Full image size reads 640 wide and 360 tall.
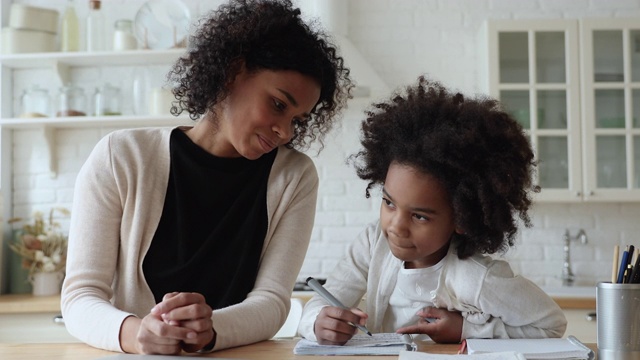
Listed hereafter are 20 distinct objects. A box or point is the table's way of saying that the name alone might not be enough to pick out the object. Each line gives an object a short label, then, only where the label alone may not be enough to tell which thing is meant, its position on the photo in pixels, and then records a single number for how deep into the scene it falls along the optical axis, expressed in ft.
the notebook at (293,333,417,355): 4.38
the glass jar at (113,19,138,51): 13.16
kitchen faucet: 12.95
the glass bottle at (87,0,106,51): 13.39
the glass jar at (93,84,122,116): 13.15
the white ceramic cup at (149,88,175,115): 12.89
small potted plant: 12.51
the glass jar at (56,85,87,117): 13.08
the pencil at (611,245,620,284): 4.13
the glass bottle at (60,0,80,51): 13.41
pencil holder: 4.06
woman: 5.18
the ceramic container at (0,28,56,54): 13.26
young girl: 5.08
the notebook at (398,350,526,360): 3.93
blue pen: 4.14
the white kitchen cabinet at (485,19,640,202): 12.46
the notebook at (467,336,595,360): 4.11
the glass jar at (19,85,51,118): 13.29
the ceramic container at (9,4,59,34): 13.23
